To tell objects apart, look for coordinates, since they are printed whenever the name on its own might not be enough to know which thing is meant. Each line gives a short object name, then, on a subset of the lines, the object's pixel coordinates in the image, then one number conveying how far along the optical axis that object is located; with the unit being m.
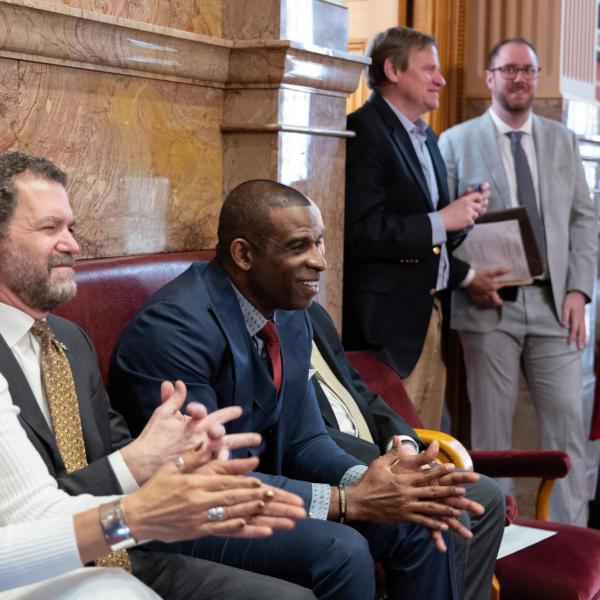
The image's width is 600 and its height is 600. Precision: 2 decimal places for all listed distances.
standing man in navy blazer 4.15
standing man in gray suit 4.72
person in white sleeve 1.85
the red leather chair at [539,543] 3.11
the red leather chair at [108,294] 2.79
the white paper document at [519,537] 3.31
